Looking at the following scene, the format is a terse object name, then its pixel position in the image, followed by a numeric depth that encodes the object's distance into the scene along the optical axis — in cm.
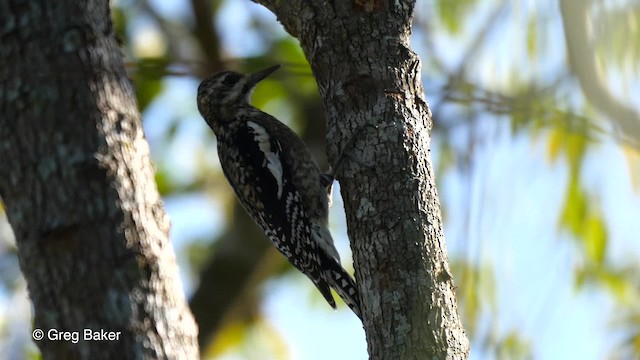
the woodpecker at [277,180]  863
